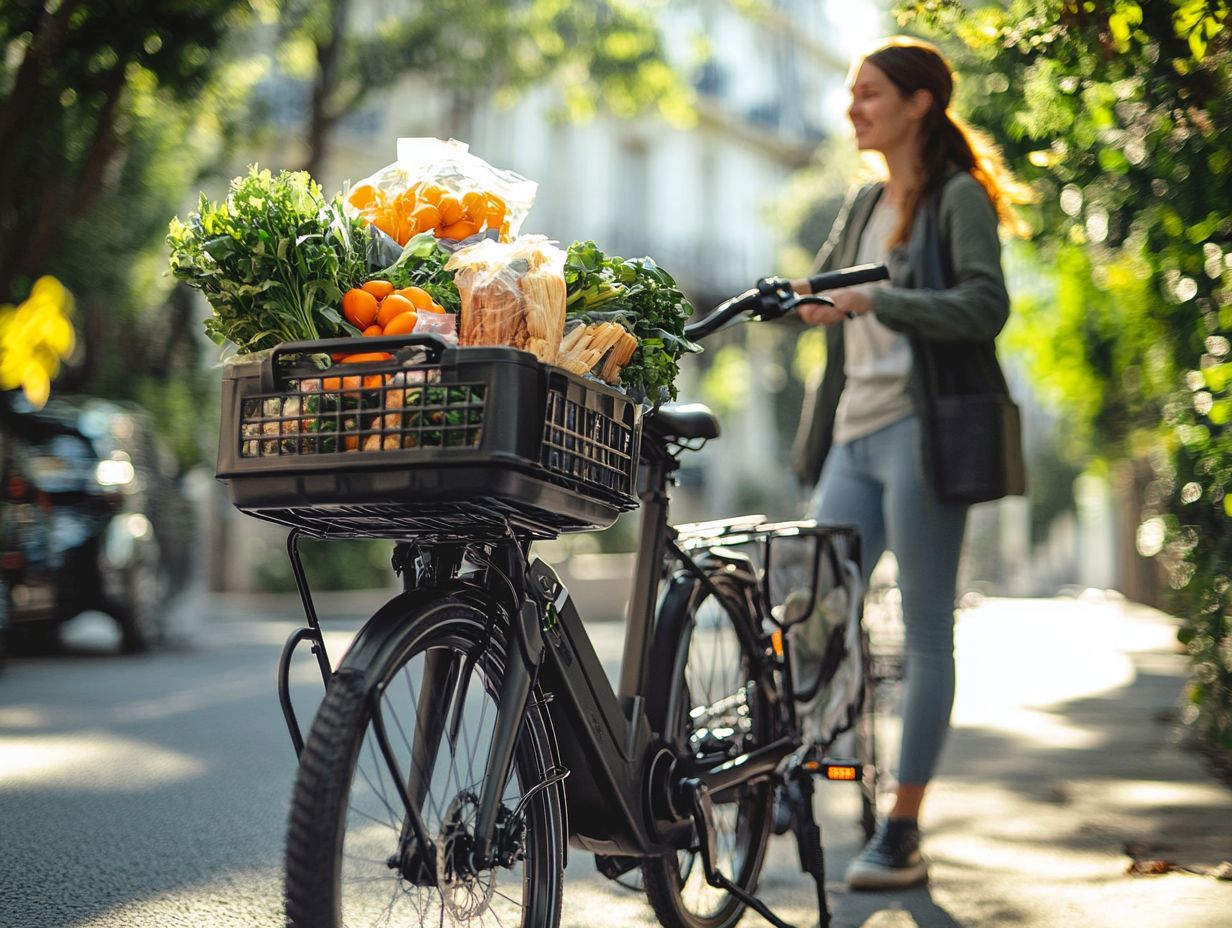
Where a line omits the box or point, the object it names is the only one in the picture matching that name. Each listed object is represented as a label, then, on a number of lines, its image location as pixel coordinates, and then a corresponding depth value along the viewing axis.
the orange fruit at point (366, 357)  2.33
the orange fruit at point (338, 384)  2.30
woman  3.91
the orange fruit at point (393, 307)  2.44
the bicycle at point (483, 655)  2.24
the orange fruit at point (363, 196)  2.71
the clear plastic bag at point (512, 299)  2.45
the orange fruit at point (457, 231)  2.70
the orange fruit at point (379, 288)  2.51
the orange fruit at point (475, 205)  2.71
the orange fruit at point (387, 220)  2.69
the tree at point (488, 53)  16.94
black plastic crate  2.24
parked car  9.65
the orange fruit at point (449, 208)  2.70
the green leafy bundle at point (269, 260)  2.43
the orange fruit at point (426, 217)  2.67
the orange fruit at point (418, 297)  2.46
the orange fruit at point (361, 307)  2.46
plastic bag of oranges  2.69
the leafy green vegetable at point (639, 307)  2.68
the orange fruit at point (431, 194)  2.69
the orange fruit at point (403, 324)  2.41
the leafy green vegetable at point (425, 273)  2.53
